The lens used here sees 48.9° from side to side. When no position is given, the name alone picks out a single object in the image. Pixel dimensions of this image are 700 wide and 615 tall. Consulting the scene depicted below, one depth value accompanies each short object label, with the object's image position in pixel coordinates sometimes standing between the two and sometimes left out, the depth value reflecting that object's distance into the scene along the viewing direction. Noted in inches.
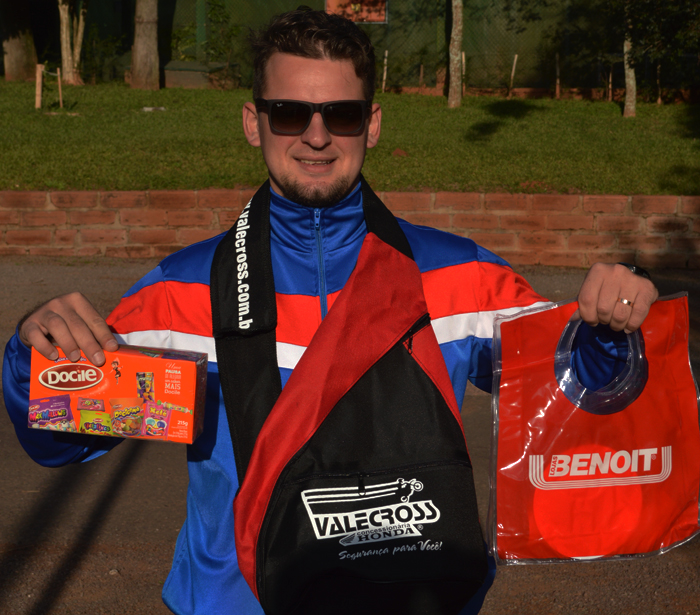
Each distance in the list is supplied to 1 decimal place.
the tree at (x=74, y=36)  750.5
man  73.2
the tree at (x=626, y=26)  518.3
